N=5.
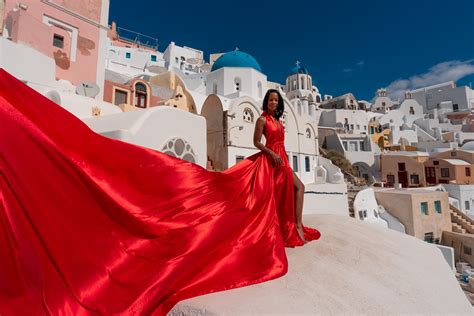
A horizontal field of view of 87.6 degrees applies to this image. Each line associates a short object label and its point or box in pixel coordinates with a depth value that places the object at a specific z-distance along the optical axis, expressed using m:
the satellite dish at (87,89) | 9.70
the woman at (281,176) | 3.19
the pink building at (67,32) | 9.17
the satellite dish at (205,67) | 48.89
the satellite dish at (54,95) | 6.64
